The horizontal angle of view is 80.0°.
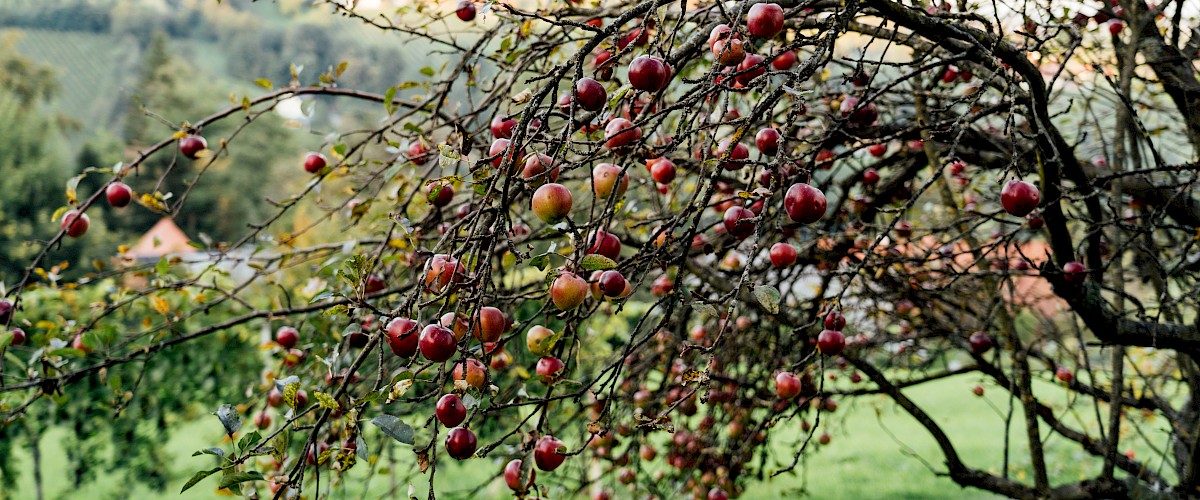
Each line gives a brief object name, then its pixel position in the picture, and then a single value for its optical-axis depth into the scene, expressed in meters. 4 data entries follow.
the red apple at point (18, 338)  2.03
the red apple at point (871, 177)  2.64
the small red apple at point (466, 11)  1.92
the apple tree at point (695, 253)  0.98
